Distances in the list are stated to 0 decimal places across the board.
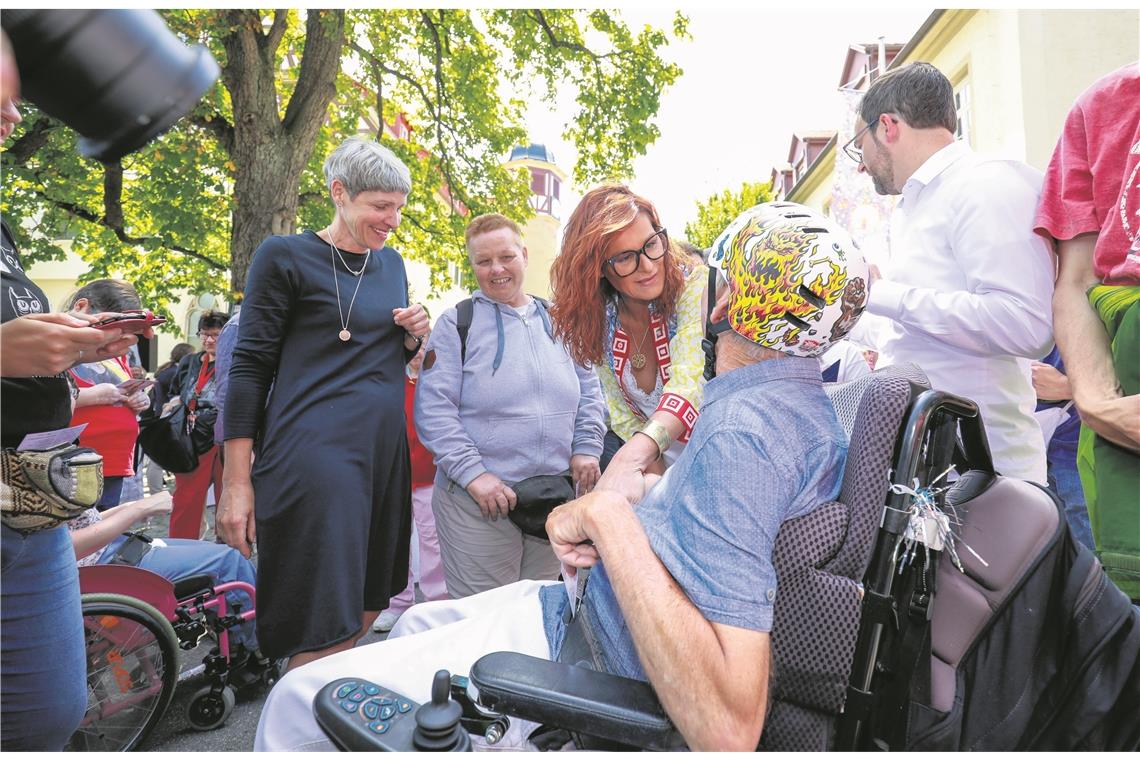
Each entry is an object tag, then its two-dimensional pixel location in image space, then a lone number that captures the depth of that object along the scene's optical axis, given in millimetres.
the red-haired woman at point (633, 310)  2301
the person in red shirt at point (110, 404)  3732
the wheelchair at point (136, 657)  2926
